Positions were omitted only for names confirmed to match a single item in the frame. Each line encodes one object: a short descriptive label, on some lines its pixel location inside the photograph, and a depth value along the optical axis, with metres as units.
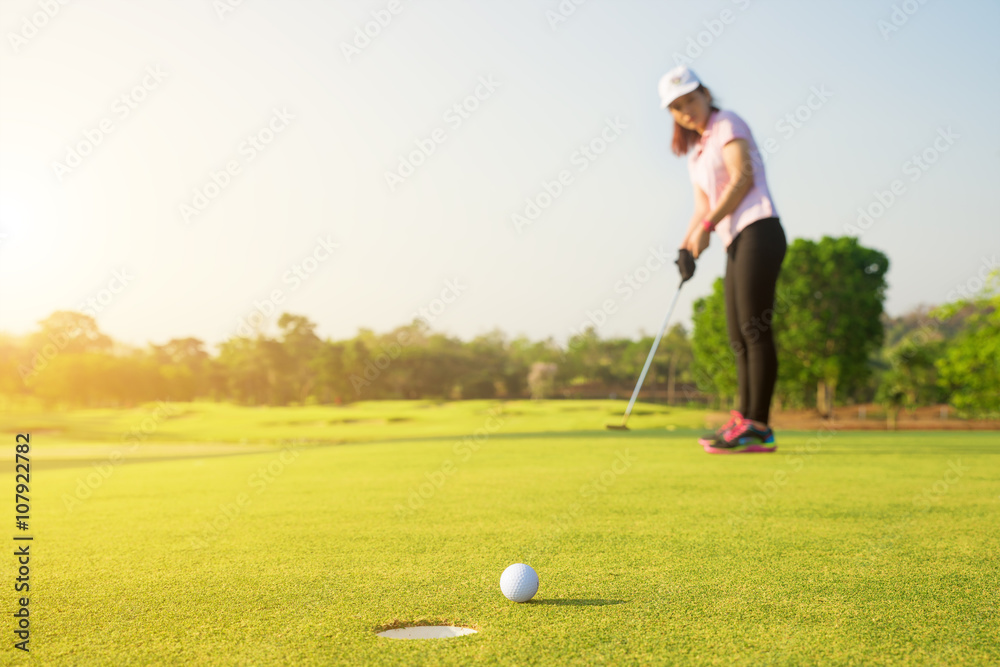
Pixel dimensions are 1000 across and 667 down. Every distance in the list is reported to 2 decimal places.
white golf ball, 2.14
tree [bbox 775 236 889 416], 32.00
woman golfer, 4.29
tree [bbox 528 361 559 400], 42.25
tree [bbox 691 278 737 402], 34.38
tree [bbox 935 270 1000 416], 28.27
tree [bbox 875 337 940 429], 35.94
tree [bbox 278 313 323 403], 46.81
